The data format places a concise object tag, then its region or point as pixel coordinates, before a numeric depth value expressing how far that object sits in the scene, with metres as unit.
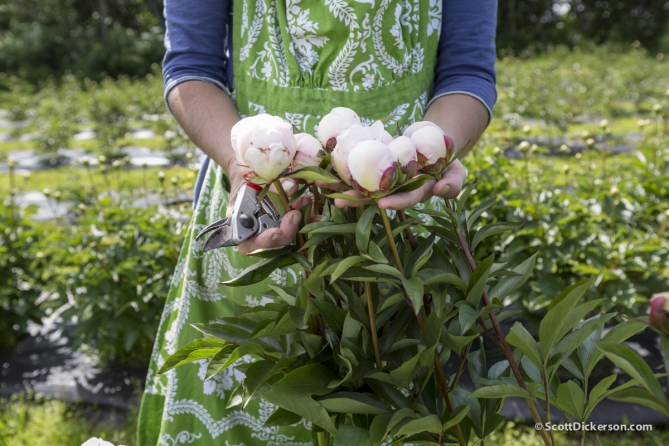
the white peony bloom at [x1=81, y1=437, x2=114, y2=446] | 0.70
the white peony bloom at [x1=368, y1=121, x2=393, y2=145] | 0.67
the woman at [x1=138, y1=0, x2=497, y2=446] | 1.11
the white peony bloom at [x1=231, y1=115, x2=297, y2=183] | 0.66
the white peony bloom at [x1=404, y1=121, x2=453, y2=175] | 0.68
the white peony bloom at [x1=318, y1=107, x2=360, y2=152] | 0.70
